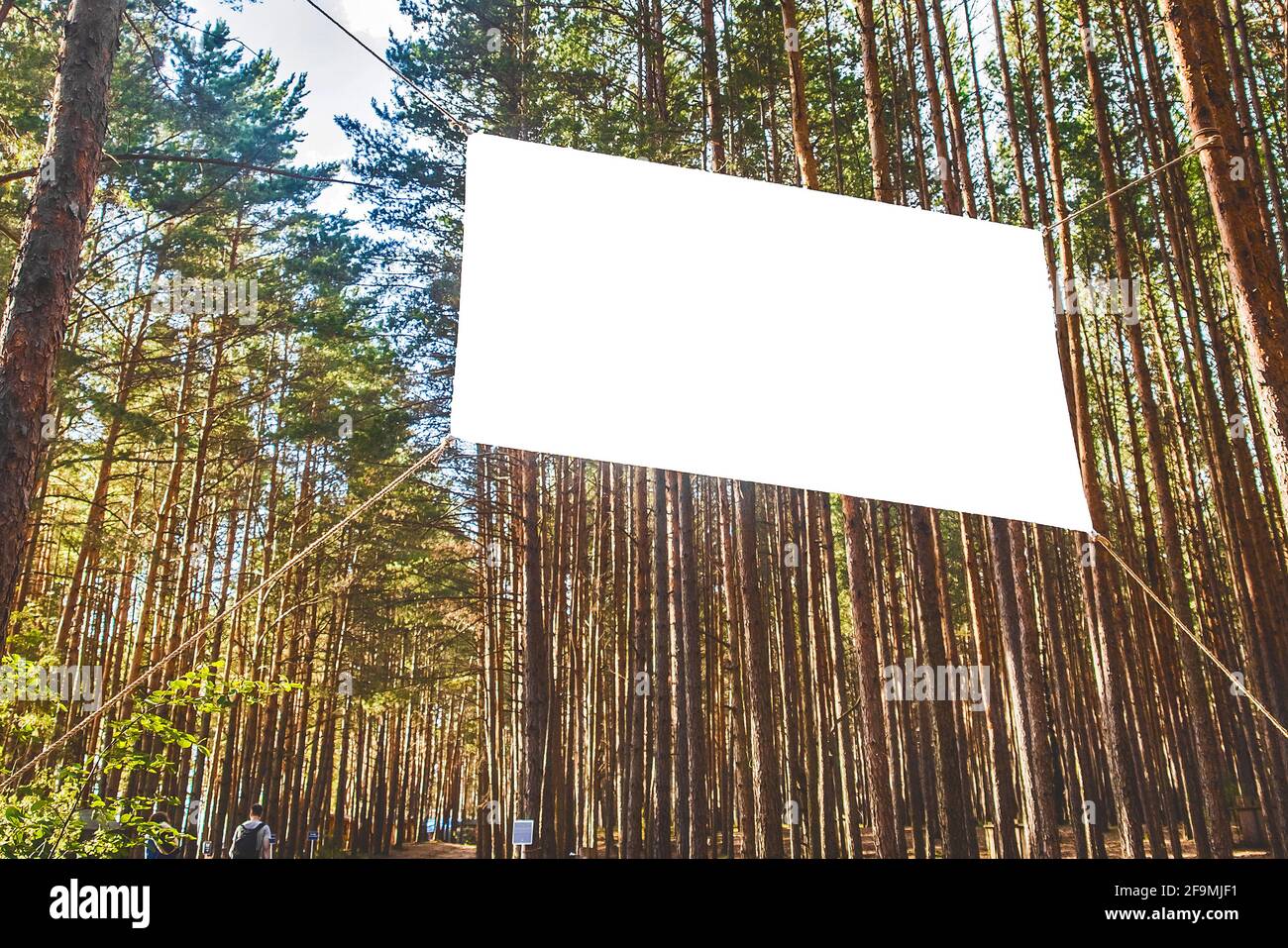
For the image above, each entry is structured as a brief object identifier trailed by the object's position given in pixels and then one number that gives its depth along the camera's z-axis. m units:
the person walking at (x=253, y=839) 7.02
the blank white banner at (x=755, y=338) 3.23
